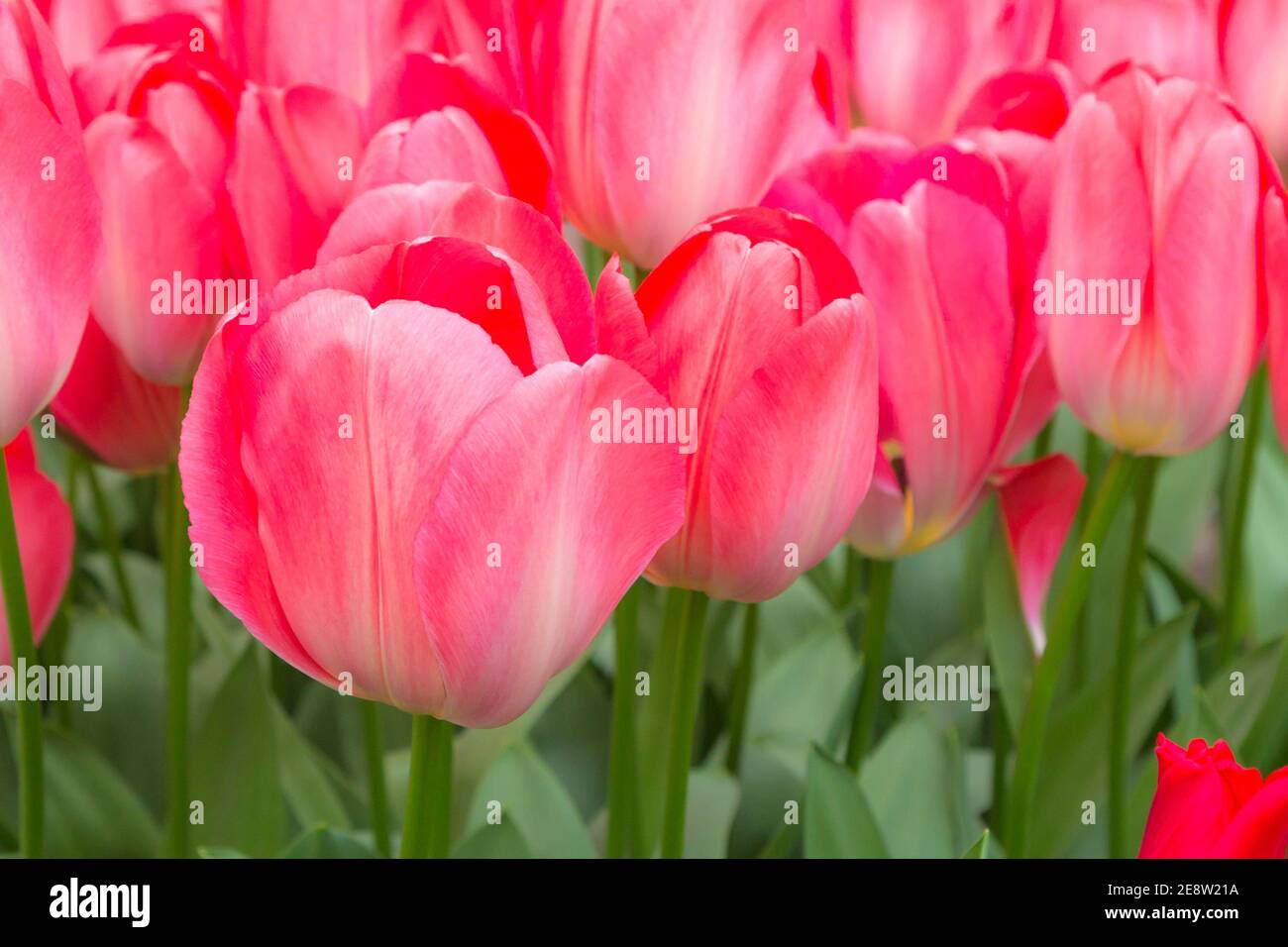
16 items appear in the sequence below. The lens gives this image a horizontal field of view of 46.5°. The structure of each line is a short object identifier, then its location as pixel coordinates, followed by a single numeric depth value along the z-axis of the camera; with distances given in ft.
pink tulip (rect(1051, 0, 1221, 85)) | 1.82
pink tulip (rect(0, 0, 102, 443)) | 1.16
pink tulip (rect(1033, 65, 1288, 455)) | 1.34
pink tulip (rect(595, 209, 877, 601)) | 1.15
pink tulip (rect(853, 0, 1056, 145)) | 1.79
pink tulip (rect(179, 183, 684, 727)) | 0.97
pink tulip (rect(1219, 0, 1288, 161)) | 1.76
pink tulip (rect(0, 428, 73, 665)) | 1.53
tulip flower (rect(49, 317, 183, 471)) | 1.60
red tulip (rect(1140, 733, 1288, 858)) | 1.19
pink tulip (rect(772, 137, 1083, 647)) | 1.32
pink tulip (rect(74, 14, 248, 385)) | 1.39
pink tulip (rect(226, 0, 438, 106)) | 1.55
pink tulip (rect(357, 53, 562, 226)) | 1.26
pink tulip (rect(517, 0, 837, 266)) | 1.46
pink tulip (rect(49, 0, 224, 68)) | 1.70
